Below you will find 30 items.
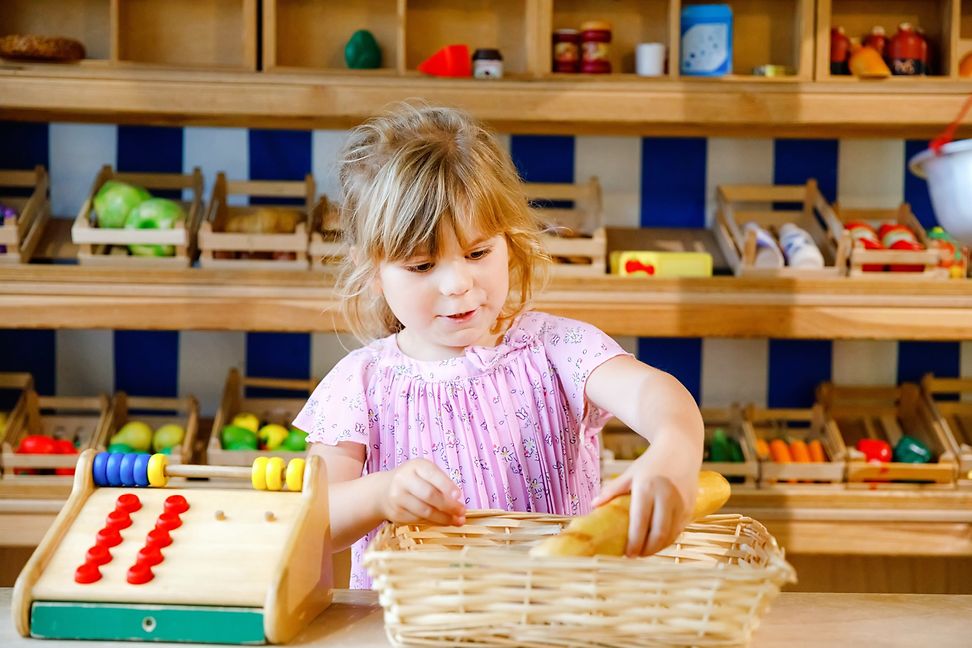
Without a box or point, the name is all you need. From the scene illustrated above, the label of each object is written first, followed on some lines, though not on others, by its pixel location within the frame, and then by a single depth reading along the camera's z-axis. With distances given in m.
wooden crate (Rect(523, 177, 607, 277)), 2.31
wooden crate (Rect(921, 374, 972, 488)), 2.54
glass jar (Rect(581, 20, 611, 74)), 2.41
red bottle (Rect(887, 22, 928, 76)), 2.42
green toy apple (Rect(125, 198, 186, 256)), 2.33
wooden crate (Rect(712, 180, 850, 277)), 2.49
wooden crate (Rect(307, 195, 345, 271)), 2.28
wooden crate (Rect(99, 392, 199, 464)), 2.37
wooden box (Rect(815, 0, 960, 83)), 2.48
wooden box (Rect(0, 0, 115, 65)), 2.55
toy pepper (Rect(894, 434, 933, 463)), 2.39
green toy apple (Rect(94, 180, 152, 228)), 2.36
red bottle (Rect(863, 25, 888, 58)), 2.46
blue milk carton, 2.41
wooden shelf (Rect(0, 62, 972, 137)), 2.28
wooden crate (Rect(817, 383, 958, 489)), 2.34
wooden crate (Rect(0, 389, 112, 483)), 2.39
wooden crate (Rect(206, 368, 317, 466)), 2.54
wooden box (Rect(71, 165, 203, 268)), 2.28
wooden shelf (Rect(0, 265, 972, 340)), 2.26
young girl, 1.17
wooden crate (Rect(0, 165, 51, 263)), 2.28
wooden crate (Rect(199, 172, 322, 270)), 2.30
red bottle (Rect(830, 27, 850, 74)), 2.43
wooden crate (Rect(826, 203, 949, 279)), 2.32
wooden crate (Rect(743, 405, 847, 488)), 2.34
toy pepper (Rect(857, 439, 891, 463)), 2.41
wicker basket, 0.77
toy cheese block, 2.36
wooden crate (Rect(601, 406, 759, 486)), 2.33
